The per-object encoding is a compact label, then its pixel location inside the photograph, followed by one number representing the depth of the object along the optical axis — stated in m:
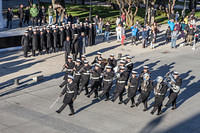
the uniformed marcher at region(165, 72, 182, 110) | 15.36
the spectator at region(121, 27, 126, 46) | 28.72
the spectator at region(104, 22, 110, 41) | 28.99
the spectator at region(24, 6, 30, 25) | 30.60
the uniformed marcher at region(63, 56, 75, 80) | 17.76
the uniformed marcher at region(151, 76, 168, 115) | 14.75
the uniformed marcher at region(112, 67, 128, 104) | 15.94
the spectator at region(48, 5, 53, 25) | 30.25
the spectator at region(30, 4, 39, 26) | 29.44
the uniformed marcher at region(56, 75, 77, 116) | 14.36
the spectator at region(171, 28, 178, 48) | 28.09
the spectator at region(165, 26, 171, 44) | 29.64
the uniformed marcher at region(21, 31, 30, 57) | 23.33
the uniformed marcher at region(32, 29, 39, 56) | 23.55
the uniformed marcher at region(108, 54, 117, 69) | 18.59
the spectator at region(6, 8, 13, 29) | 29.31
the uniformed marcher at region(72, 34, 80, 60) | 22.95
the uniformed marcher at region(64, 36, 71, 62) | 21.81
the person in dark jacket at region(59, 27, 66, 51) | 25.05
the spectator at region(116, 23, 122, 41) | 28.77
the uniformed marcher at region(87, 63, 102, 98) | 16.48
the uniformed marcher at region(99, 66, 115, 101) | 16.23
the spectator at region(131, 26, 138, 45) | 28.31
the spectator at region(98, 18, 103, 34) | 31.29
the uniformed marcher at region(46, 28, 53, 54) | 24.24
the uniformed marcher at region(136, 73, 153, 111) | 15.12
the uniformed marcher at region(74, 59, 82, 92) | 16.77
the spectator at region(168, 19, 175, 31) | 28.95
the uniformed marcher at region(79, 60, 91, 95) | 16.69
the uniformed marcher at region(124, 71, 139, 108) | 15.53
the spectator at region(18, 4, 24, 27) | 29.76
